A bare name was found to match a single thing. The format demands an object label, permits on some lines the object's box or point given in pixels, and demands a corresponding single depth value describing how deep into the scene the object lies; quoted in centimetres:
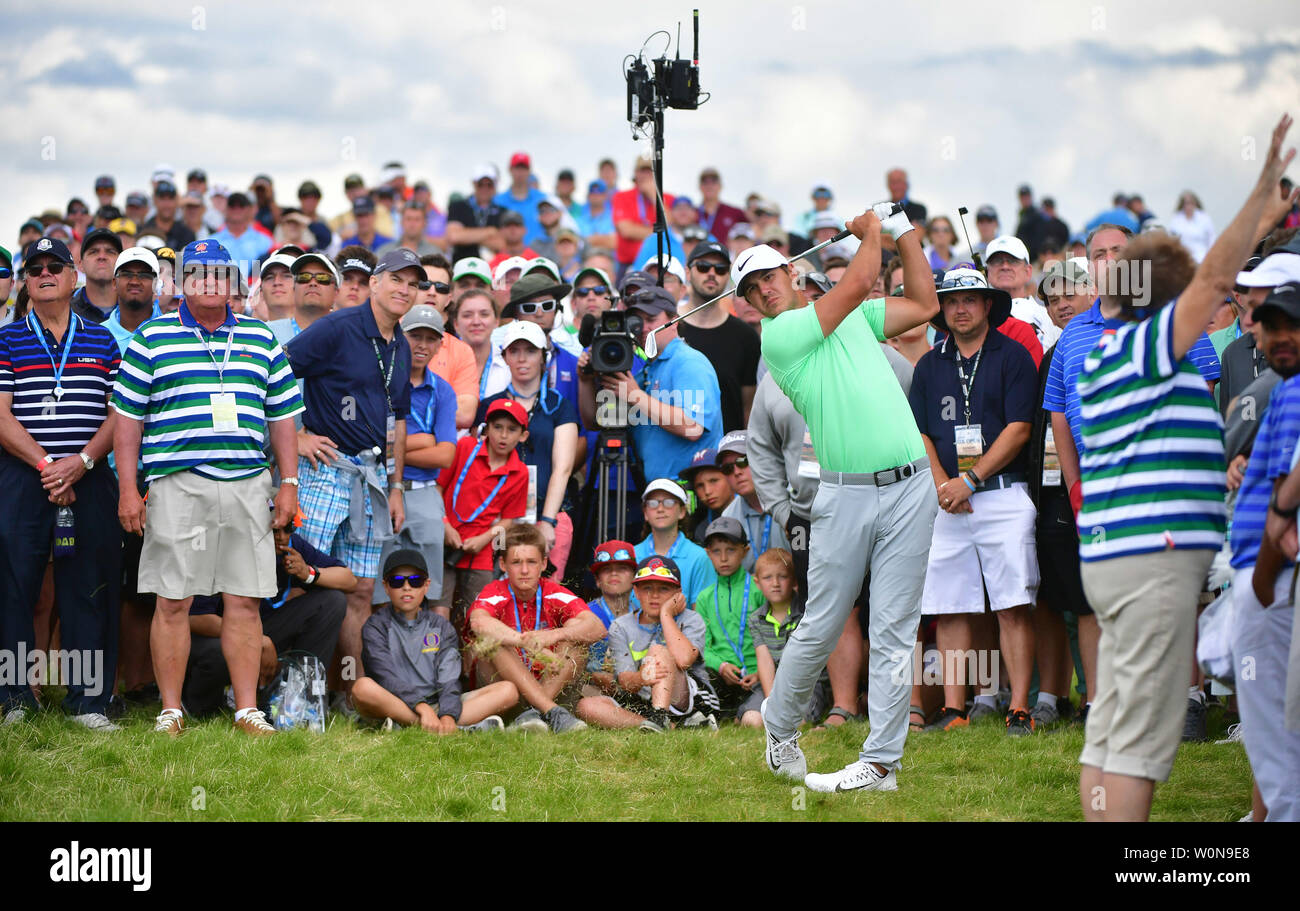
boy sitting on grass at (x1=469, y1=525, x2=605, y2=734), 1575
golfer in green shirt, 1238
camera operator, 1814
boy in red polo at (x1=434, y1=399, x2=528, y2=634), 1744
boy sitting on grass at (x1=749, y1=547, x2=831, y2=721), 1641
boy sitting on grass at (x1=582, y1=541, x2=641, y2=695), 1705
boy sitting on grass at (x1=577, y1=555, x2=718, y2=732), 1585
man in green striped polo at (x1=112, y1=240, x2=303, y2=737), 1429
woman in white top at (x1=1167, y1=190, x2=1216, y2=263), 3216
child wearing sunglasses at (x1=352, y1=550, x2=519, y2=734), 1527
